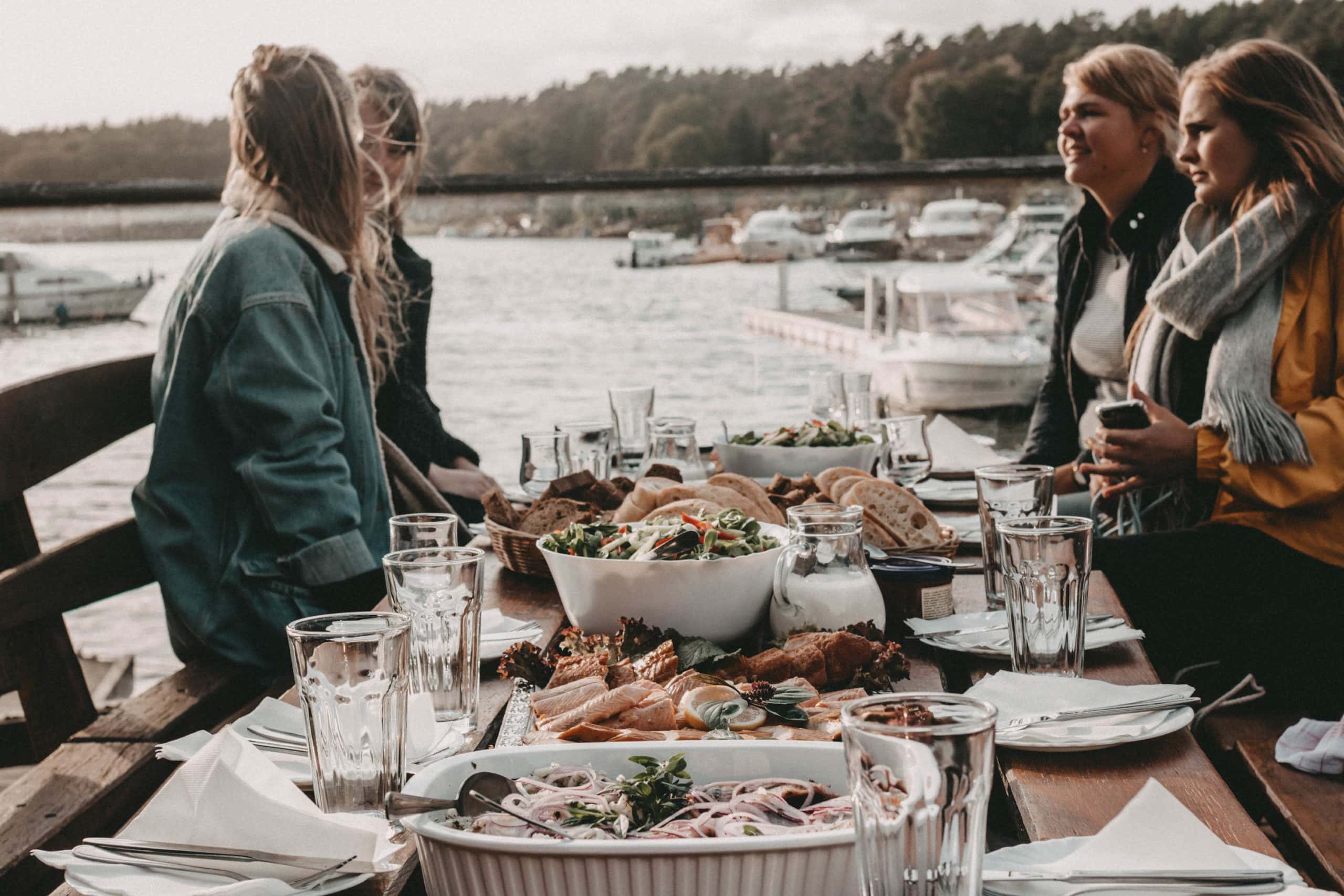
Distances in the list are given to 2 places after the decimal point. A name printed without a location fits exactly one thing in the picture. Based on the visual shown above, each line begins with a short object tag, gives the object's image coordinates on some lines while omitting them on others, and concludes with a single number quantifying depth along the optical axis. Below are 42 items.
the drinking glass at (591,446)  2.35
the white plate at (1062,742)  1.12
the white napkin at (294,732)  1.12
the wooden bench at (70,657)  1.76
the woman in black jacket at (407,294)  3.33
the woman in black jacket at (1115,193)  3.19
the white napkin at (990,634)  1.48
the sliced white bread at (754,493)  1.84
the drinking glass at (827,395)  2.74
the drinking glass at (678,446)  2.35
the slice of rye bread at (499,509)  2.00
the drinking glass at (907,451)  2.33
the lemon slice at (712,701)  1.12
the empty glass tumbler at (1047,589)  1.30
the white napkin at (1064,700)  1.14
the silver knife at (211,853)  0.88
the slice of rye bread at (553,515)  1.93
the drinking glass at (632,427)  2.57
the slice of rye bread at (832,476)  1.99
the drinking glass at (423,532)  1.55
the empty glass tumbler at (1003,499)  1.69
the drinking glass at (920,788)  0.67
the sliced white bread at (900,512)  1.86
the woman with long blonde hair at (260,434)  2.23
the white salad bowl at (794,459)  2.35
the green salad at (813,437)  2.42
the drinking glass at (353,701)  0.99
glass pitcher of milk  1.41
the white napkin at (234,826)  0.87
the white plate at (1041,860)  0.83
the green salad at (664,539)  1.47
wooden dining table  0.96
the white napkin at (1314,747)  1.73
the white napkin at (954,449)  2.92
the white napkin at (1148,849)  0.85
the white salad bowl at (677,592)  1.43
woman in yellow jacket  2.33
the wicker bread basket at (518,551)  1.93
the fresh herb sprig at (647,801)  0.84
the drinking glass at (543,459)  2.28
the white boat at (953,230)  14.70
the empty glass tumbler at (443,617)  1.23
